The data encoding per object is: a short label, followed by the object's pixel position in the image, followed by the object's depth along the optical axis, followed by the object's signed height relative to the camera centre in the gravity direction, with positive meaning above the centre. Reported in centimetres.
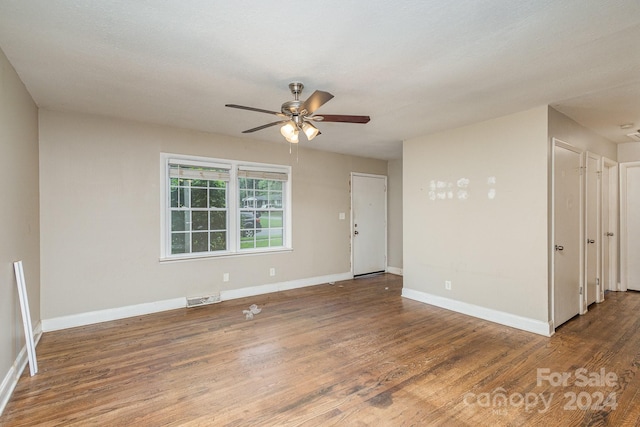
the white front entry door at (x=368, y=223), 608 -21
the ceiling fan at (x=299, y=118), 257 +83
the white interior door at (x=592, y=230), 399 -24
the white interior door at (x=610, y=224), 466 -20
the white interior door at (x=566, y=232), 336 -24
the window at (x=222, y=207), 416 +9
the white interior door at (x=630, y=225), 483 -22
